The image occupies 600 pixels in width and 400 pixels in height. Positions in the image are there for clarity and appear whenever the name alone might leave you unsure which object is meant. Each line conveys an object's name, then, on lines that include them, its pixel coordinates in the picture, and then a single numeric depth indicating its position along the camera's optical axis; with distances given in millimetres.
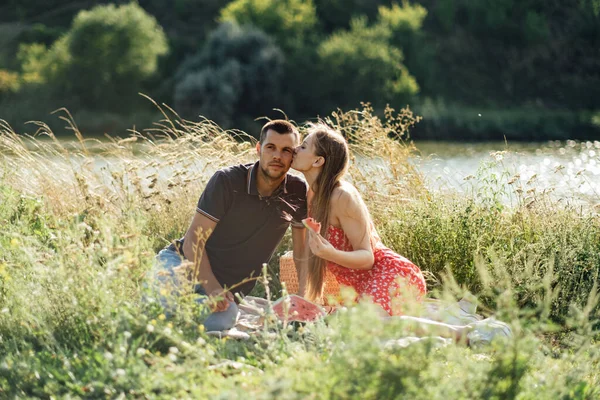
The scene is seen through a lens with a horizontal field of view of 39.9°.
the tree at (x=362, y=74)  39250
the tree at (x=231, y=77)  34406
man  4852
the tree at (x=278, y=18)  43219
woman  4844
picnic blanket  4671
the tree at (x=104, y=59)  41312
